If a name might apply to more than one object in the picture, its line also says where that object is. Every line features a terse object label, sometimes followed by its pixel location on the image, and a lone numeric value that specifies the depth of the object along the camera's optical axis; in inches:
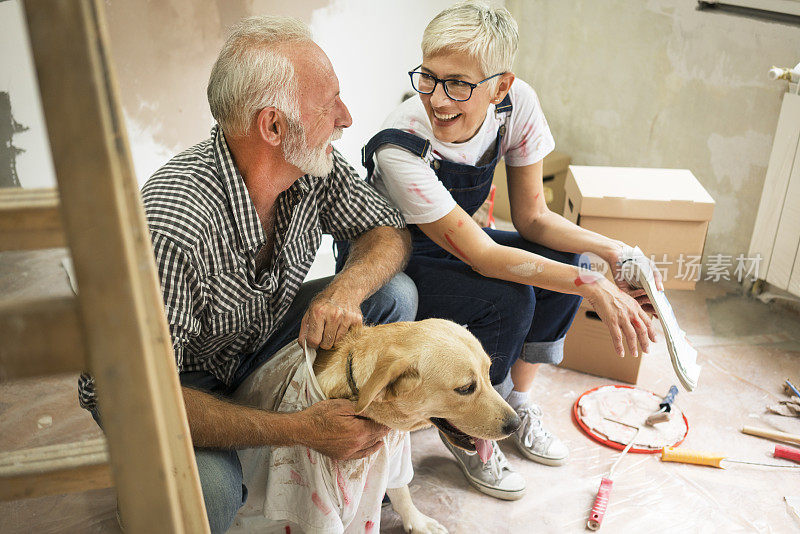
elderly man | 58.4
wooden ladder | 22.0
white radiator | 114.0
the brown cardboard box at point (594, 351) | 107.3
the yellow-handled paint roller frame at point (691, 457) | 90.2
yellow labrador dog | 59.0
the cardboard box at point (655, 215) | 100.6
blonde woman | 75.7
